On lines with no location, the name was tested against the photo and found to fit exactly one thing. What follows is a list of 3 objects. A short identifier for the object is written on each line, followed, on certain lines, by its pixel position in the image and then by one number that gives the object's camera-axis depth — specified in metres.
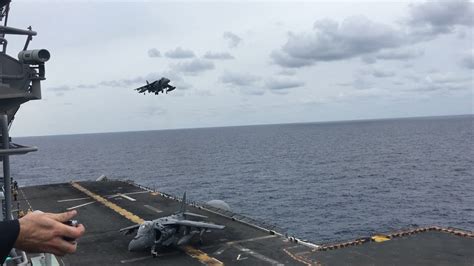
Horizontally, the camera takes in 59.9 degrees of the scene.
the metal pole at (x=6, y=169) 16.05
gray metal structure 16.03
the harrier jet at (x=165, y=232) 31.05
